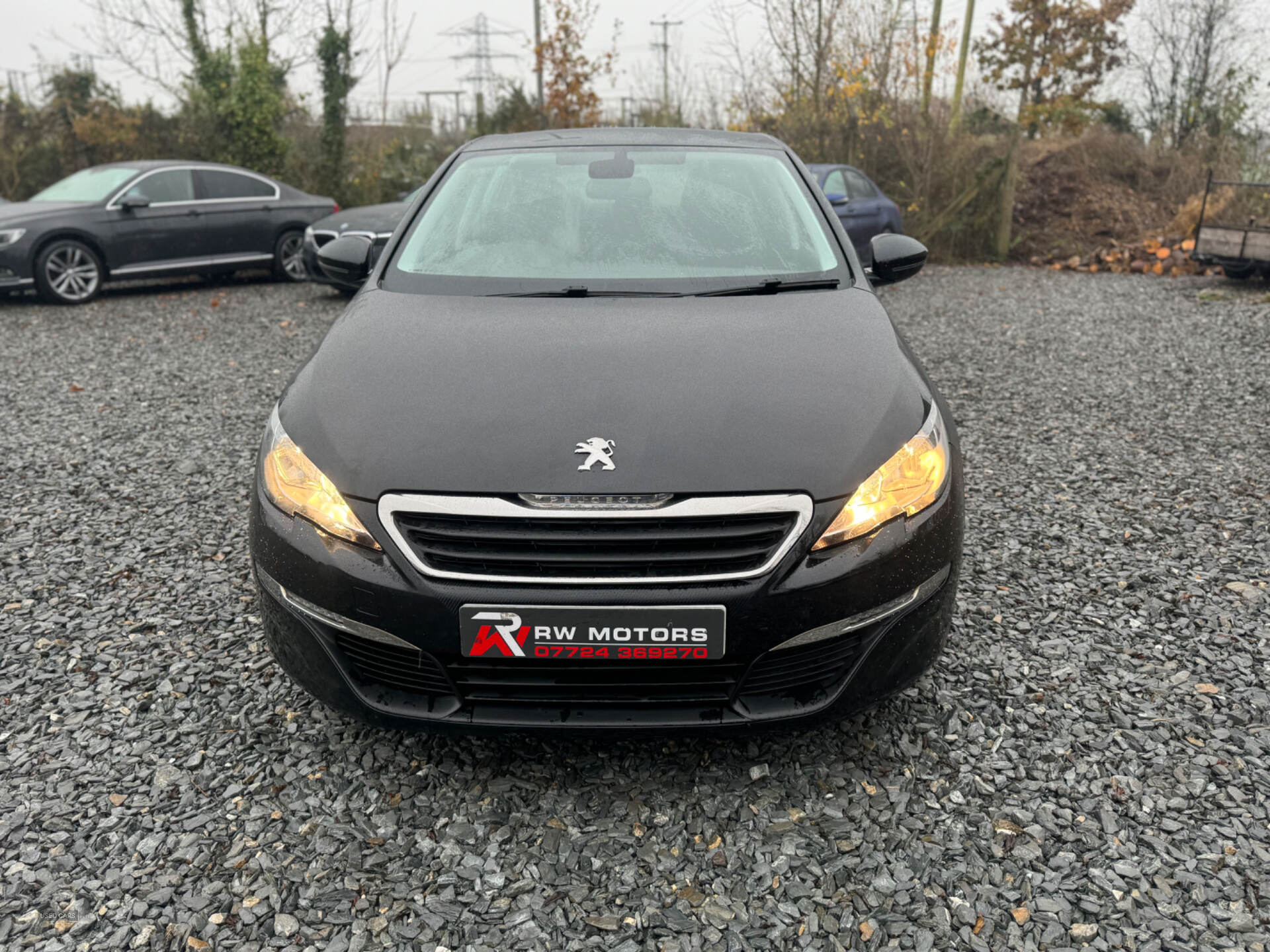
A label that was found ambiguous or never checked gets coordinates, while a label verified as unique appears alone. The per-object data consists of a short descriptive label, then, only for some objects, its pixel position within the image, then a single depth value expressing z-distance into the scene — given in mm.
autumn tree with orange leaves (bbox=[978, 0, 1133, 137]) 32844
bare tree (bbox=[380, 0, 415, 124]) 22220
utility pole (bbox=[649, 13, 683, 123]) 20953
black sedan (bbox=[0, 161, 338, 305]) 10266
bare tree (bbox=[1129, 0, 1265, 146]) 29156
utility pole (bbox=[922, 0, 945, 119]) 15988
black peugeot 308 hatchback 2104
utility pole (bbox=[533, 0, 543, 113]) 27156
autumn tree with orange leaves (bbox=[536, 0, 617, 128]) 19453
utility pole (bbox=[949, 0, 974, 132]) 16328
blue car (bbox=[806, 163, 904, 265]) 12445
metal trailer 11164
